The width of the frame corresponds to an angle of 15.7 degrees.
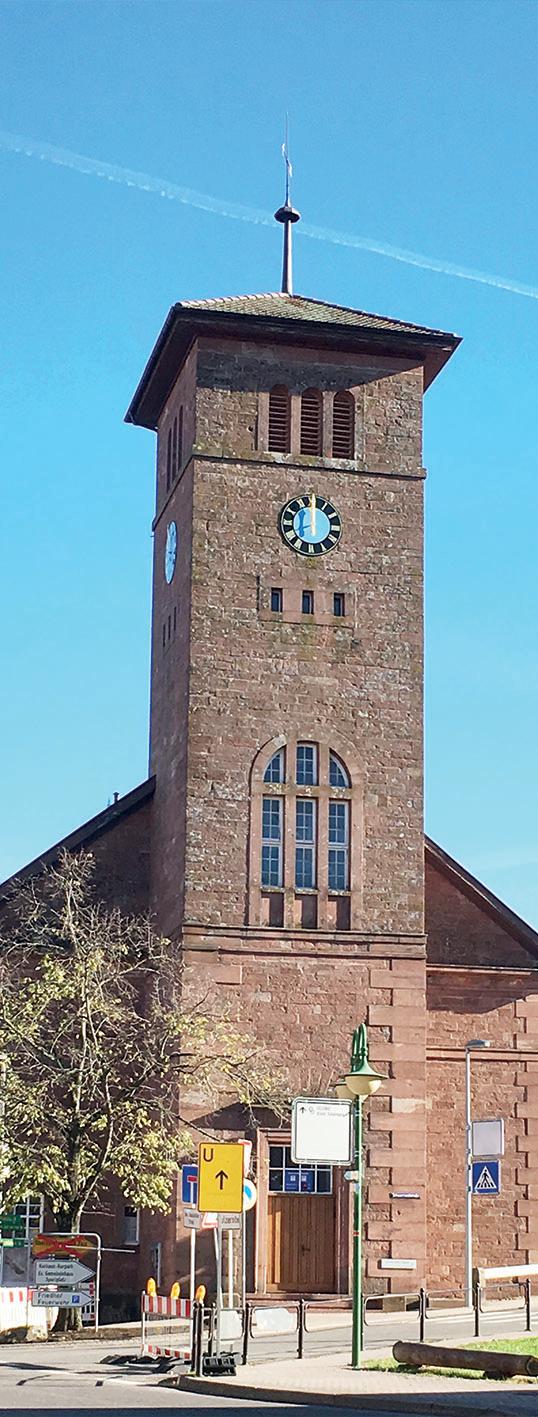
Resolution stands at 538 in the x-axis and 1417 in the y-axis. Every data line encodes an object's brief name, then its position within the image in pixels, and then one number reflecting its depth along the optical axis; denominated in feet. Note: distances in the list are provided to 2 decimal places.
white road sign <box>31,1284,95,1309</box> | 95.14
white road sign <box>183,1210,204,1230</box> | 90.07
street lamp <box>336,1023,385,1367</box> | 81.00
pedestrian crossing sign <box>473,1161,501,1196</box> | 99.40
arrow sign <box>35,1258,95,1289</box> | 94.68
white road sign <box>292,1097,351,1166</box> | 83.30
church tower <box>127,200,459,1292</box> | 119.44
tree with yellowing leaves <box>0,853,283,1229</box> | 104.37
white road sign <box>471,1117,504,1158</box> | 109.40
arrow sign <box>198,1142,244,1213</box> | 84.79
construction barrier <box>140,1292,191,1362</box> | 85.40
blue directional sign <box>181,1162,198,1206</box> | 94.63
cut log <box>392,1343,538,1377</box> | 71.67
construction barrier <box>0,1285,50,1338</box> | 100.83
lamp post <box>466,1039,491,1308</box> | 118.83
